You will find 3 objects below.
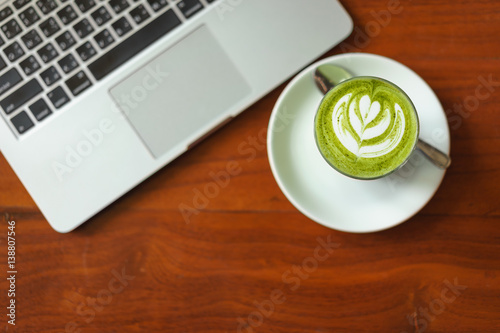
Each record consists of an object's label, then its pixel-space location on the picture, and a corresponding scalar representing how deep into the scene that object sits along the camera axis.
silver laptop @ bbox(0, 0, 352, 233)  0.57
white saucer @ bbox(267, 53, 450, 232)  0.56
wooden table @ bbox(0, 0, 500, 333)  0.61
